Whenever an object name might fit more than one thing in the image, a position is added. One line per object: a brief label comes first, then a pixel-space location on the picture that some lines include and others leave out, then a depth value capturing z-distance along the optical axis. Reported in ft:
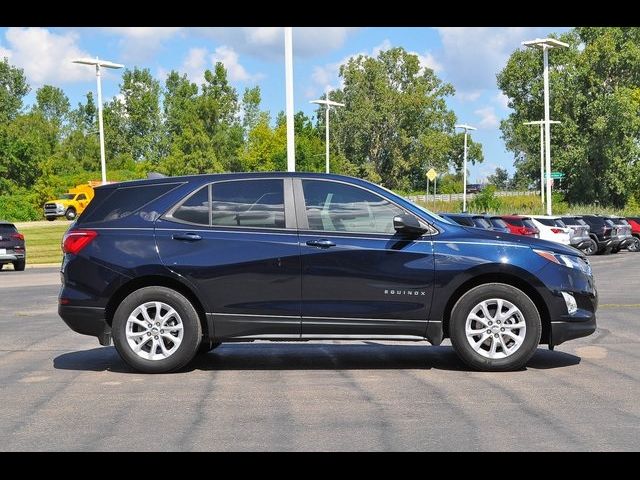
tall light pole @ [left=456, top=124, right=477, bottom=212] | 234.76
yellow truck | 204.64
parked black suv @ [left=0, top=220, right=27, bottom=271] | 95.35
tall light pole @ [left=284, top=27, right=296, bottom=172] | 72.43
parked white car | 113.91
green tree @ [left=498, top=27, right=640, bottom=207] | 253.03
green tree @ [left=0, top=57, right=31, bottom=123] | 328.90
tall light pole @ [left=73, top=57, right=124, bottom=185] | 128.67
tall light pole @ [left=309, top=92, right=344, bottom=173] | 175.83
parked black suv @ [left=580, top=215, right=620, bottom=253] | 135.95
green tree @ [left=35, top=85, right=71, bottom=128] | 370.53
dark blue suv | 28.37
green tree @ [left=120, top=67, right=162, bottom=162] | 333.83
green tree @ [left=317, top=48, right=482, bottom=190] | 335.47
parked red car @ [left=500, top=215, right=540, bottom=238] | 108.51
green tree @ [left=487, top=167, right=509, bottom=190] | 482.69
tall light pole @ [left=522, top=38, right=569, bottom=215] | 140.46
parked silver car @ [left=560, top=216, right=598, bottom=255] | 122.72
